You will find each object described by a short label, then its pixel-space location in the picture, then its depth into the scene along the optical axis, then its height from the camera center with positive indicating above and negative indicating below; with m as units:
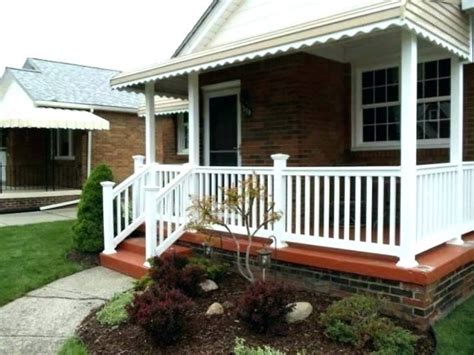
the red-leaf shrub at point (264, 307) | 4.40 -1.30
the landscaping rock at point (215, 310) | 5.04 -1.51
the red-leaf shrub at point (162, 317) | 4.21 -1.33
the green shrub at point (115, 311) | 4.99 -1.56
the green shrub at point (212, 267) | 6.04 -1.29
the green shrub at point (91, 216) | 7.85 -0.78
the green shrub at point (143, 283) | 5.70 -1.39
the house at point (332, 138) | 4.92 +0.50
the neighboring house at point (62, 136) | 15.52 +1.22
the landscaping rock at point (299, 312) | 4.79 -1.48
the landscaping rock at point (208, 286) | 5.72 -1.43
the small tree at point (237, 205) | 5.32 -0.42
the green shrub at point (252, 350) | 3.96 -1.56
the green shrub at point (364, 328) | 4.17 -1.47
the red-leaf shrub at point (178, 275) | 5.39 -1.23
